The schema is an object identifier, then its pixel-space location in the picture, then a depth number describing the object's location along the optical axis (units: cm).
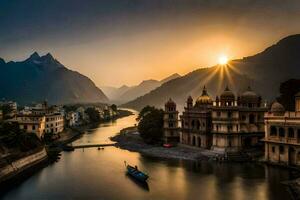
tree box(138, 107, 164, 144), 8812
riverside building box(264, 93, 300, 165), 5795
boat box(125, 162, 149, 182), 5409
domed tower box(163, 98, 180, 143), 8738
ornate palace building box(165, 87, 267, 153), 7094
